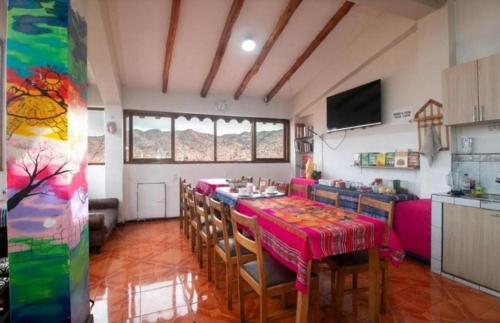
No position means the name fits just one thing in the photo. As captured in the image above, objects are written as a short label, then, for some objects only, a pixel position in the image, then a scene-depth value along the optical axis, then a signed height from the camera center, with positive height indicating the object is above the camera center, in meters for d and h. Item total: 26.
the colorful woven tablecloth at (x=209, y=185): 3.92 -0.36
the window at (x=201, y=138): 5.24 +0.55
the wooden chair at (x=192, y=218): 3.02 -0.70
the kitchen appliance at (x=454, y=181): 2.77 -0.22
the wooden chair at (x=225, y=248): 2.00 -0.75
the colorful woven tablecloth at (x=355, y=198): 3.22 -0.50
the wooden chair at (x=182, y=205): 4.16 -0.74
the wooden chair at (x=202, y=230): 2.50 -0.74
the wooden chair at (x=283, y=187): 3.26 -0.34
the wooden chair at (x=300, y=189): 3.39 -0.37
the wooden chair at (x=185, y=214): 3.69 -0.83
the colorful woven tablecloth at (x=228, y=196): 2.76 -0.40
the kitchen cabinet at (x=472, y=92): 2.41 +0.72
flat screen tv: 4.03 +0.95
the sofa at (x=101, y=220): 3.41 -0.85
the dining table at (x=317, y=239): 1.50 -0.50
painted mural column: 1.46 +0.03
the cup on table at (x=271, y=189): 2.98 -0.33
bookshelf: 5.90 +0.41
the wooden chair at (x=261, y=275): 1.59 -0.77
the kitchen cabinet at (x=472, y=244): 2.28 -0.80
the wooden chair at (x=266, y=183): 3.31 -0.28
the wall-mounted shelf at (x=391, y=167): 3.54 -0.08
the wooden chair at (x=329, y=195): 2.50 -0.35
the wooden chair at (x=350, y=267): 1.89 -0.81
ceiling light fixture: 3.90 +1.85
